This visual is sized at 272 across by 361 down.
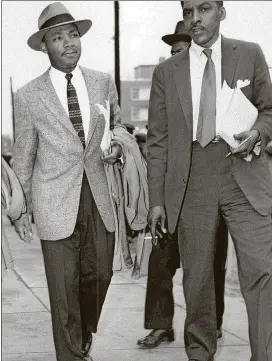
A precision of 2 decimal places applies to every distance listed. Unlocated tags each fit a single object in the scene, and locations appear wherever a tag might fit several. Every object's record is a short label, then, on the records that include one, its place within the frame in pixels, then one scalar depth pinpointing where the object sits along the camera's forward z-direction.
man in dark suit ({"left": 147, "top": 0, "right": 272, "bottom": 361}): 4.88
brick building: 103.38
